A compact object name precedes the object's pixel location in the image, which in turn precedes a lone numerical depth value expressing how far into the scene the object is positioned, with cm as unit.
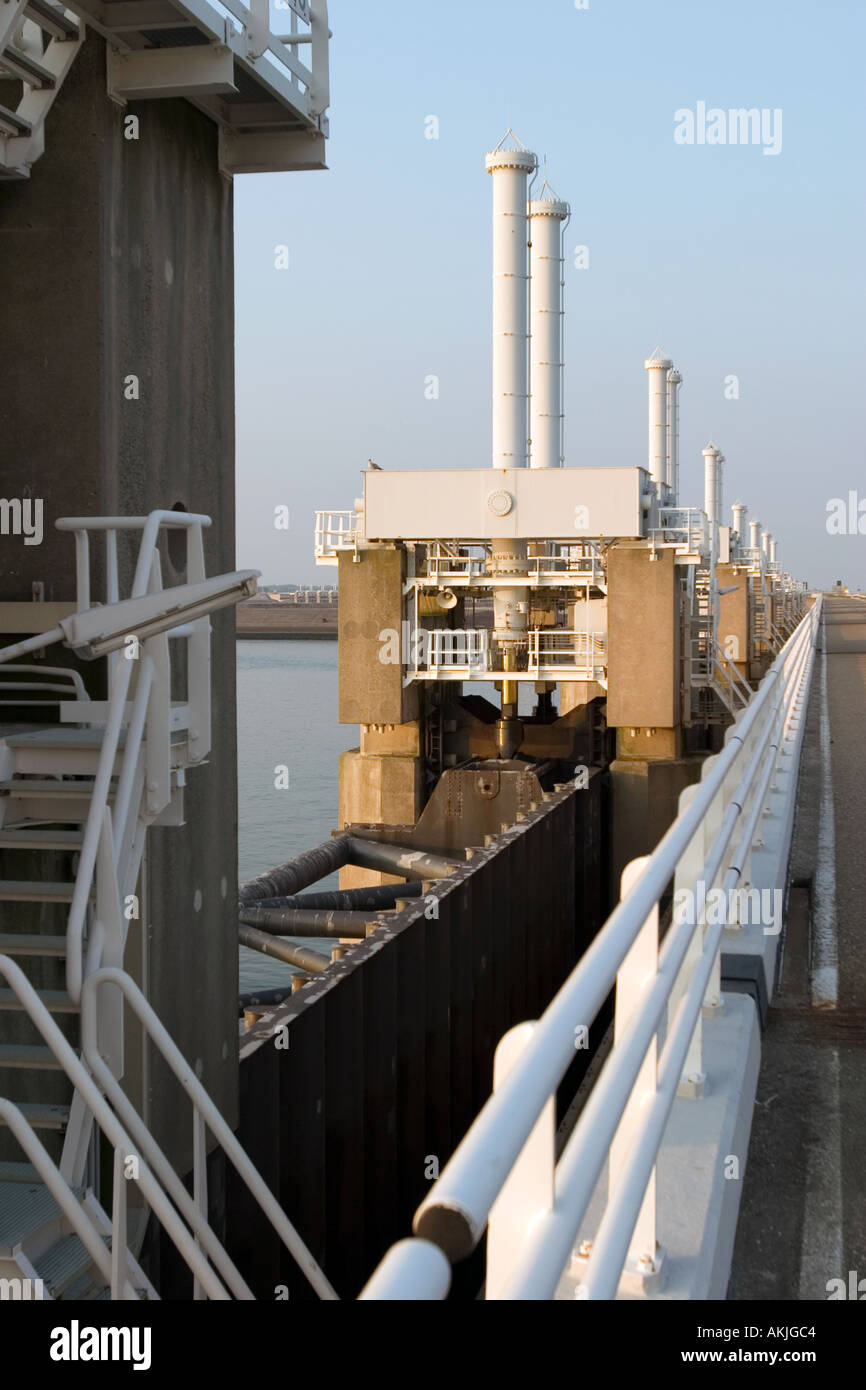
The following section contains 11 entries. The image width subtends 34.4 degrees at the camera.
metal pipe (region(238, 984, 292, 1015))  1307
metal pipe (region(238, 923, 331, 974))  1606
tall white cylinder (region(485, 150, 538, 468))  3828
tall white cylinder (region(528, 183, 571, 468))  4203
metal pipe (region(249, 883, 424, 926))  2098
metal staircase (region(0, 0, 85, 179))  584
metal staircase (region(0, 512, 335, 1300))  486
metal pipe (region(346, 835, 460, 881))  2591
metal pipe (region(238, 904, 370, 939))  1892
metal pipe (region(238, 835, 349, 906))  2155
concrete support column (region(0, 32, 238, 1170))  633
